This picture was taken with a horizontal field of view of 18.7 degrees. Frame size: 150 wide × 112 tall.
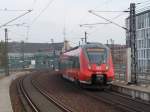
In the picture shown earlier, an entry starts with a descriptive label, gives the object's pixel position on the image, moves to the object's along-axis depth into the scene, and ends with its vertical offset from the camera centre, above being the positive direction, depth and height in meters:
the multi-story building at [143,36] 92.31 +4.32
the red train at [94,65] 30.80 -0.55
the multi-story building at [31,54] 120.38 +0.54
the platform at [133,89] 25.33 -2.05
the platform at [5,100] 21.56 -2.53
